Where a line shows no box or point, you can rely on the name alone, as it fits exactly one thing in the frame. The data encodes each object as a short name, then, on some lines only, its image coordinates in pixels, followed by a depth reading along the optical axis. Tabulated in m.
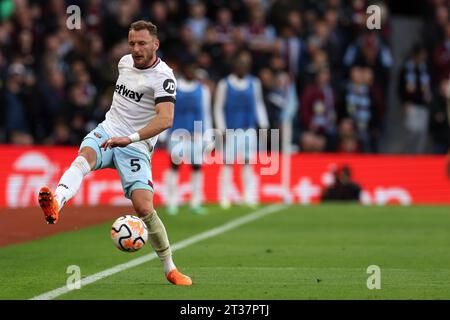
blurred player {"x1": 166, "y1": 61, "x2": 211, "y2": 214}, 19.42
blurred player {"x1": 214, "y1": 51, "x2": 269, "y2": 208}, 20.52
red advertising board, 21.14
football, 9.30
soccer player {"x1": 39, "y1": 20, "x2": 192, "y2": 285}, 9.53
